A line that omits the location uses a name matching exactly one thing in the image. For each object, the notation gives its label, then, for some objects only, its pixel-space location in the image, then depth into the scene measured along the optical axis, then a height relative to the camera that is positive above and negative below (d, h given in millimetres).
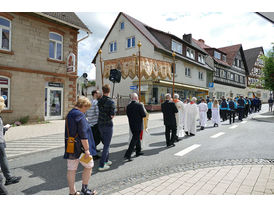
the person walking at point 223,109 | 13455 -246
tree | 18020 +3287
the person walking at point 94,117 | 5293 -318
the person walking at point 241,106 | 14430 -33
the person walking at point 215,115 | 11781 -565
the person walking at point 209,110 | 14711 -346
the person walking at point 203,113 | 10775 -422
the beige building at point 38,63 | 11141 +2621
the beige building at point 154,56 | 21881 +6308
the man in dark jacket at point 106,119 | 4402 -311
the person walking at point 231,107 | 13188 -99
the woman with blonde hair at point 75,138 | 2903 -484
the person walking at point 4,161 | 3524 -1045
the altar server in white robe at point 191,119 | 8797 -602
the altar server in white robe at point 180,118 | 8297 -571
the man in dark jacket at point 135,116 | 5184 -298
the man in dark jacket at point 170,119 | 6637 -462
